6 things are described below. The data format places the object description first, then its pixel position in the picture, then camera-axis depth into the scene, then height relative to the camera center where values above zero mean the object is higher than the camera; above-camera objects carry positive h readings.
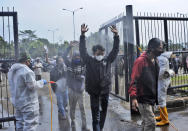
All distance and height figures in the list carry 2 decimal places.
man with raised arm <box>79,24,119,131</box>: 3.94 -0.09
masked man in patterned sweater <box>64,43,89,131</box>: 4.88 -0.30
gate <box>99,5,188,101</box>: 5.64 +0.86
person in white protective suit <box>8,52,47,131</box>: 3.63 -0.37
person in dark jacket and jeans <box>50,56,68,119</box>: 5.56 -0.39
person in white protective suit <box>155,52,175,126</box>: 4.75 -0.35
